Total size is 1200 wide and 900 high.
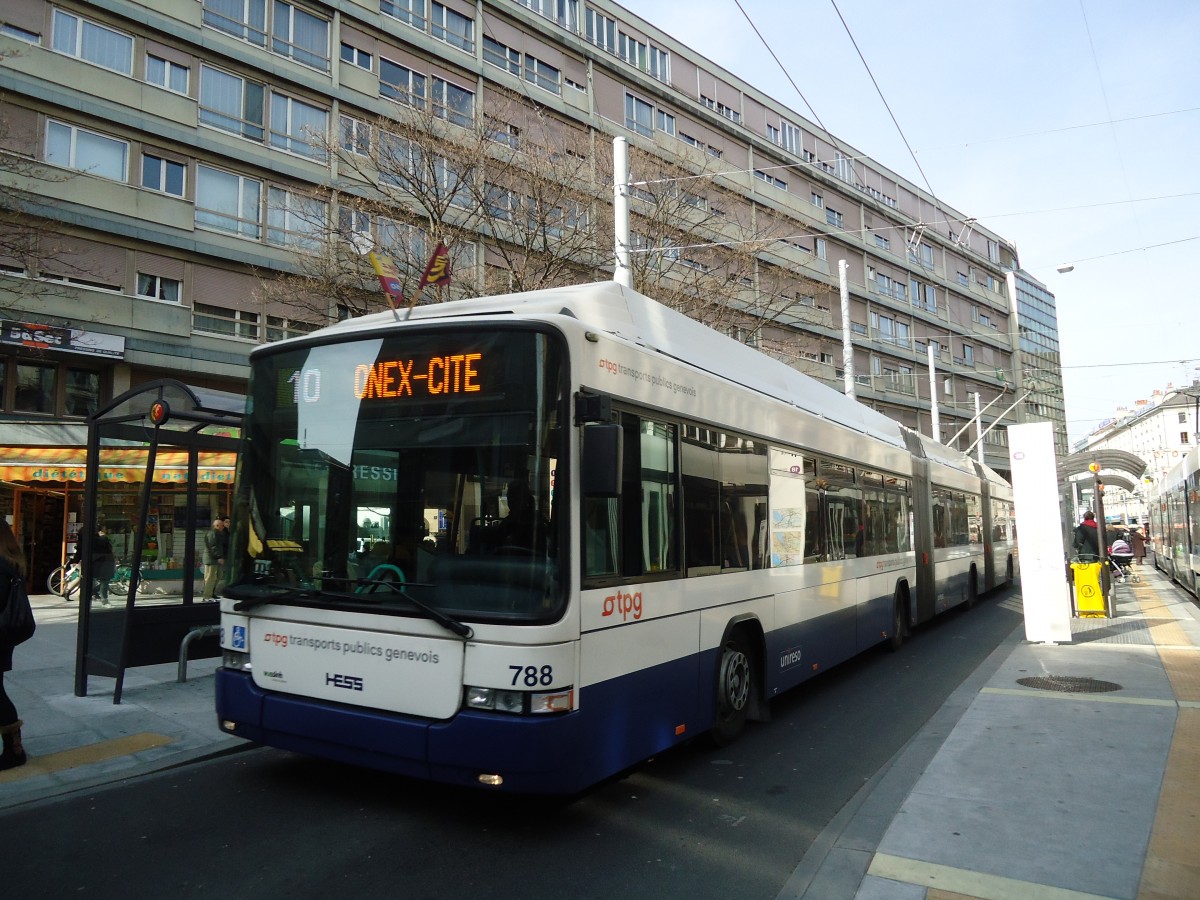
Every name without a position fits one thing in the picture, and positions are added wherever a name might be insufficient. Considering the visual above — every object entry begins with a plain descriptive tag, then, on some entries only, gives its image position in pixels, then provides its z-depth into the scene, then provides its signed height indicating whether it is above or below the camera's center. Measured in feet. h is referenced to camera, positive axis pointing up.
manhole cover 26.96 -5.09
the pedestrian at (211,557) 30.09 -0.59
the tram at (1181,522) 59.11 +0.32
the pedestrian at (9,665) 18.74 -2.68
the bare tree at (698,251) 59.31 +20.82
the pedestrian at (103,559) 49.32 -1.04
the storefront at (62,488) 46.93 +3.40
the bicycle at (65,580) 58.44 -2.62
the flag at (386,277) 20.79 +6.68
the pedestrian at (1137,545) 110.69 -2.44
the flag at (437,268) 25.07 +8.70
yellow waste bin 45.57 -3.39
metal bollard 27.71 -3.21
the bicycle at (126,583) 30.35 -1.82
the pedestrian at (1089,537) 49.34 -0.57
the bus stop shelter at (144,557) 26.16 -0.57
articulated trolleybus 14.46 -0.17
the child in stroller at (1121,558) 74.02 -2.84
